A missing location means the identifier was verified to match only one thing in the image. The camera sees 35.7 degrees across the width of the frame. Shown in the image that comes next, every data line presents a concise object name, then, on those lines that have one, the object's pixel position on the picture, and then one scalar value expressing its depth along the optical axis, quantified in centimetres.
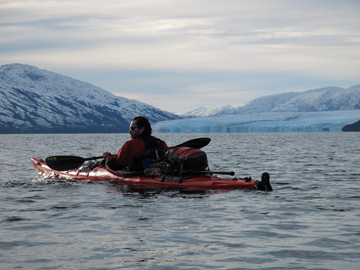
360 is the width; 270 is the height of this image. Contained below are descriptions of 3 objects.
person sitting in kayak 1602
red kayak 1487
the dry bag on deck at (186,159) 1523
